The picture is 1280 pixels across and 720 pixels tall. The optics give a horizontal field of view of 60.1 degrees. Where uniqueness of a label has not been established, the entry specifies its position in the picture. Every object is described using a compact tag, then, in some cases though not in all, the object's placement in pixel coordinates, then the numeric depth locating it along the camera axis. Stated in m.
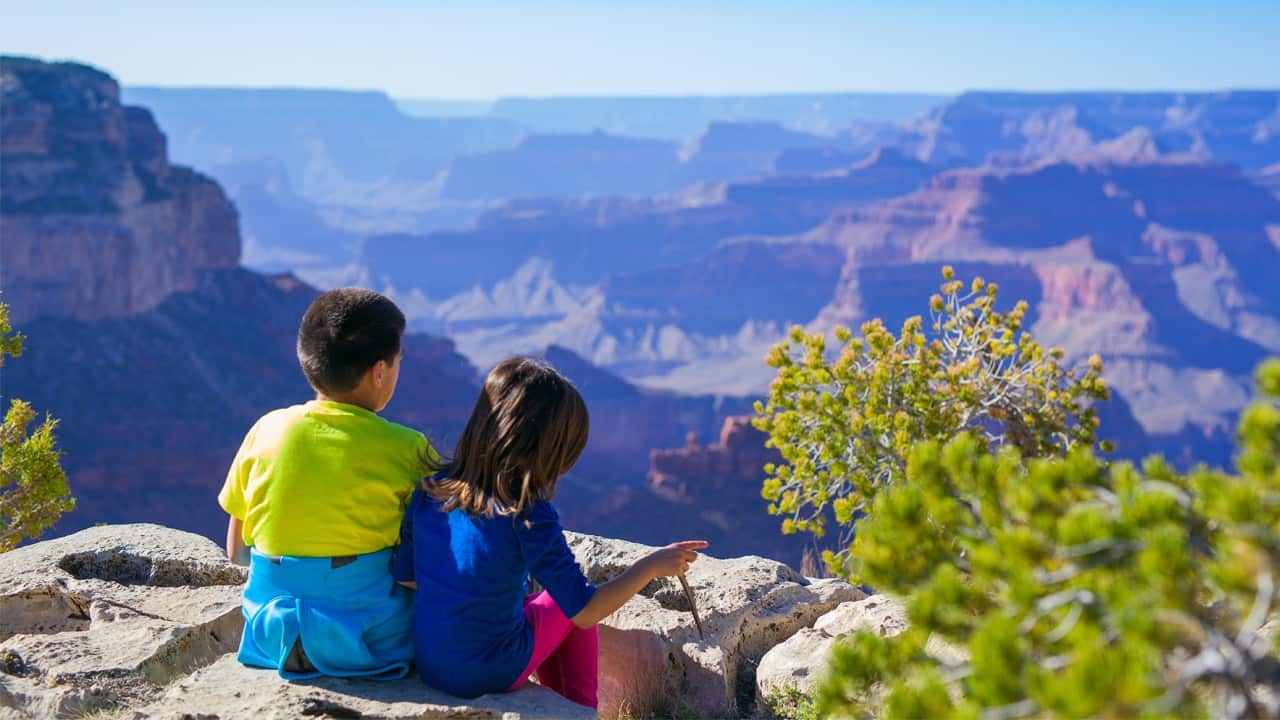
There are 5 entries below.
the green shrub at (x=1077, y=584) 1.56
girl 3.11
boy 3.21
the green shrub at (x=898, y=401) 7.07
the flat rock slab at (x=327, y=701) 2.99
